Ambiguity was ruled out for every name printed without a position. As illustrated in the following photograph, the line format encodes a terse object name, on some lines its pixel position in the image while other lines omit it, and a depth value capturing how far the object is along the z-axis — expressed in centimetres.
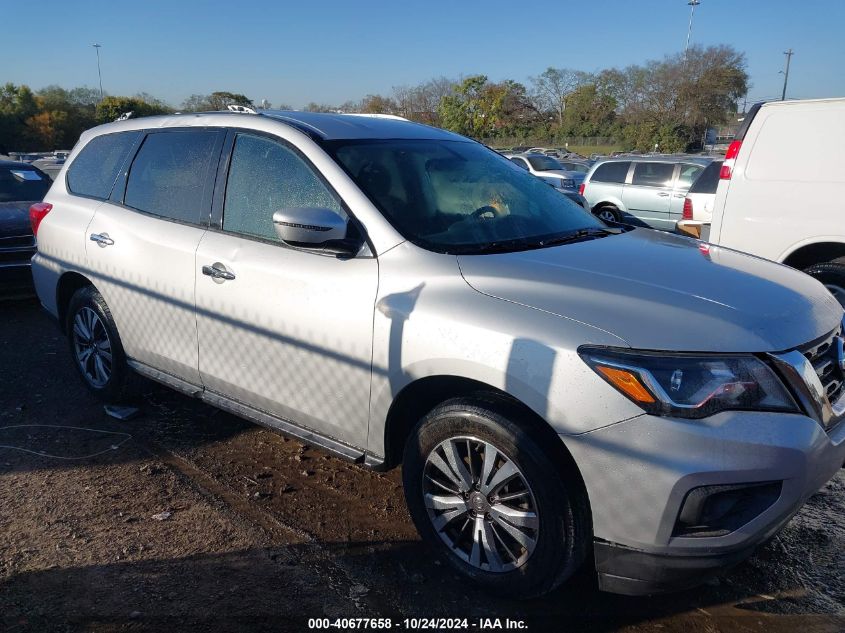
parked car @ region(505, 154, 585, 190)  1909
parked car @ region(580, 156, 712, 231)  1296
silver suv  220
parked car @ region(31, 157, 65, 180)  2159
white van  528
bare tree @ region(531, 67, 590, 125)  7331
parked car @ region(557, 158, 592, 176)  2455
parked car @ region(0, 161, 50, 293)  691
